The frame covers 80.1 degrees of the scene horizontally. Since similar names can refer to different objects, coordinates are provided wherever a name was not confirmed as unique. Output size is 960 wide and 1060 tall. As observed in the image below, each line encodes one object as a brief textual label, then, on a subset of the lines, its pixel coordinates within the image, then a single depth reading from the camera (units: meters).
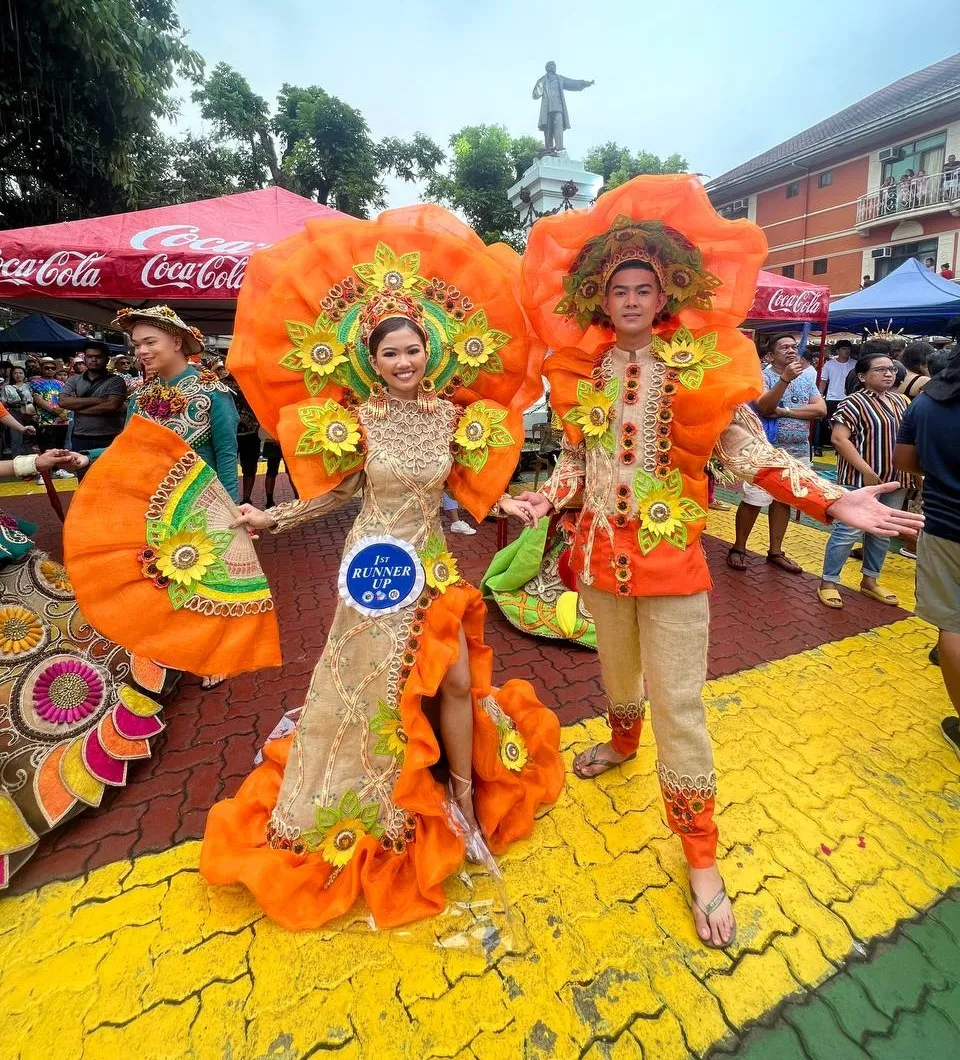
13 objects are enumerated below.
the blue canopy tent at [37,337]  14.98
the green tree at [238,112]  20.95
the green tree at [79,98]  8.64
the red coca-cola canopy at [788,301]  6.28
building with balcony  18.88
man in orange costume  1.88
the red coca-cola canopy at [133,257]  3.91
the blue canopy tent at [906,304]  10.15
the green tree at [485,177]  23.53
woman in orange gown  1.91
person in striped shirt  4.26
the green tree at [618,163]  26.38
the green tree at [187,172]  12.65
